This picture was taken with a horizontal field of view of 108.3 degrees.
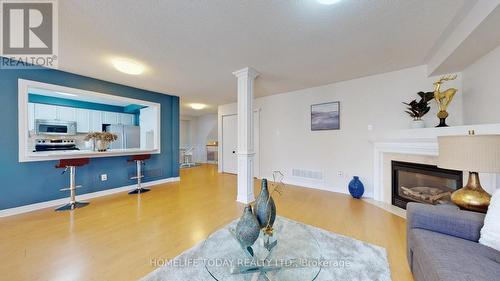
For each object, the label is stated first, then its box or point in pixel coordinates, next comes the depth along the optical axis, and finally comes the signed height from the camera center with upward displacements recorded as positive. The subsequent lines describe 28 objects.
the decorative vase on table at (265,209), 1.33 -0.51
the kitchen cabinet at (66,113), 4.73 +0.77
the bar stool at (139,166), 3.79 -0.53
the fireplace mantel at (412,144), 1.80 -0.07
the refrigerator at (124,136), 5.10 +0.15
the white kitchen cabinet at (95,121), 5.29 +0.62
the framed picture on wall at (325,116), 3.76 +0.51
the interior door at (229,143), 5.82 -0.09
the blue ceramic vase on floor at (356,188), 3.29 -0.89
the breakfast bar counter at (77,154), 2.76 -0.23
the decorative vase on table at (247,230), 1.20 -0.60
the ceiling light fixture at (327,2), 1.50 +1.16
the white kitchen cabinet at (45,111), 4.41 +0.76
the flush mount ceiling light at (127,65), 2.65 +1.15
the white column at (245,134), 3.05 +0.11
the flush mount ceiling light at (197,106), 5.97 +1.20
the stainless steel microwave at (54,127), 4.34 +0.37
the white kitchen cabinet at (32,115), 4.31 +0.65
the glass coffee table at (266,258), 1.11 -0.80
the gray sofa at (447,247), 0.95 -0.69
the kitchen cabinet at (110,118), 5.55 +0.75
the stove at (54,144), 4.30 -0.06
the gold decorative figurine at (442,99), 2.42 +0.55
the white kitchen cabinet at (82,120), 5.05 +0.61
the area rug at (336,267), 1.44 -1.09
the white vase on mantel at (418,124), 2.73 +0.23
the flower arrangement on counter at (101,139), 3.49 +0.05
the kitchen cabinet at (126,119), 5.95 +0.76
